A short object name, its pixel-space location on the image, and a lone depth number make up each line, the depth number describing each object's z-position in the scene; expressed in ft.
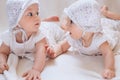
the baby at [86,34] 3.59
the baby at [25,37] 3.68
